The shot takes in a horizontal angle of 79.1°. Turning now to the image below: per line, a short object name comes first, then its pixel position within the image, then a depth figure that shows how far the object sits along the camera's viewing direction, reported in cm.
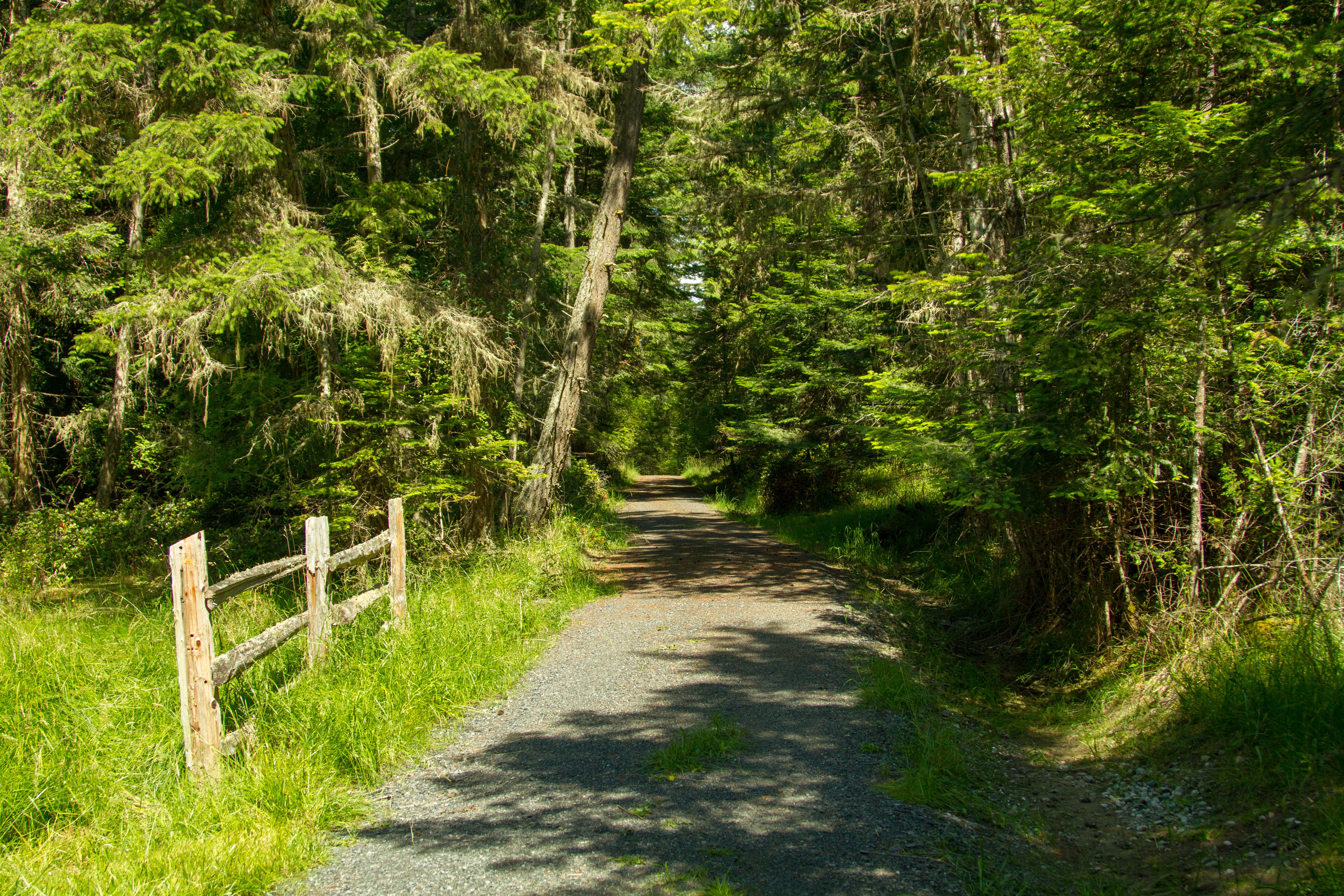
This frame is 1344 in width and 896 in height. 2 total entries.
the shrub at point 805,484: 1834
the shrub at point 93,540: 1291
